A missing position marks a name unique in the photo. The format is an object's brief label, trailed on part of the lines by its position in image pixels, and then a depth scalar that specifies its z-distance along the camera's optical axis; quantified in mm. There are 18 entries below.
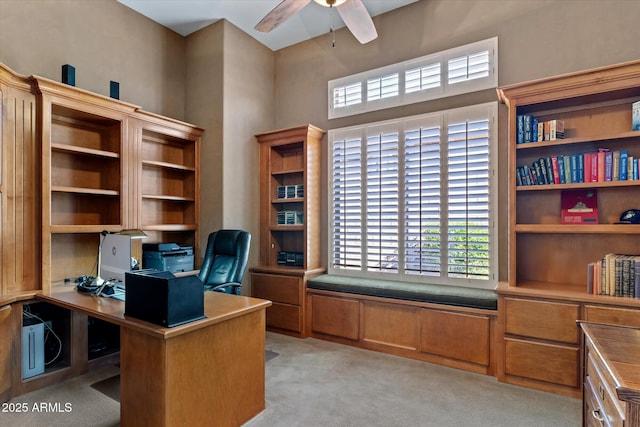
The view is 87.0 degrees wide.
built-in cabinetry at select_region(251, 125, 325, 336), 4027
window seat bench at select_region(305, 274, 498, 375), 2967
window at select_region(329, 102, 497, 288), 3281
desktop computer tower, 2701
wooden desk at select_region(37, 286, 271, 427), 1829
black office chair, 3381
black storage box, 1844
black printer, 3684
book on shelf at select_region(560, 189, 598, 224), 2797
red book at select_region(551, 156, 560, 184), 2791
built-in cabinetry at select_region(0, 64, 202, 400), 2662
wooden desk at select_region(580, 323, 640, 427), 1067
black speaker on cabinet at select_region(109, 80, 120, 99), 3449
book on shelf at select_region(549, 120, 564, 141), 2795
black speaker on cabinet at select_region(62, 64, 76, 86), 3074
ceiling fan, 2619
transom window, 3387
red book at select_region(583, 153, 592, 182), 2668
